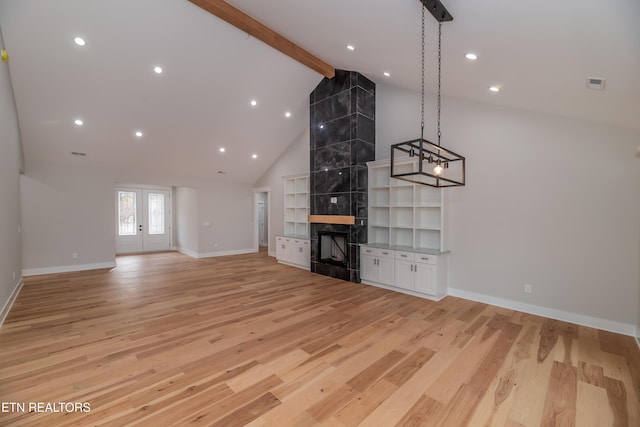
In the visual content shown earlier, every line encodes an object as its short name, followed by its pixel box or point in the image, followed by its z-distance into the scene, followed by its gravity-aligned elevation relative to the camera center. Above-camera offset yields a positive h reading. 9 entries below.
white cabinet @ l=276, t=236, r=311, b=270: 7.24 -1.15
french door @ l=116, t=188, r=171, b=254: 9.84 -0.38
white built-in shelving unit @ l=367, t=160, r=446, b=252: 5.23 -0.06
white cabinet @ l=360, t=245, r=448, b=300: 4.77 -1.14
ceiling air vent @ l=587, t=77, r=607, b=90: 2.61 +1.22
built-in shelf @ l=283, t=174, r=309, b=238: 7.90 +0.11
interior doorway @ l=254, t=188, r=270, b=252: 11.78 -0.37
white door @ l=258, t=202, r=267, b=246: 12.03 -0.86
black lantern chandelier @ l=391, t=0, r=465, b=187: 3.10 +0.80
